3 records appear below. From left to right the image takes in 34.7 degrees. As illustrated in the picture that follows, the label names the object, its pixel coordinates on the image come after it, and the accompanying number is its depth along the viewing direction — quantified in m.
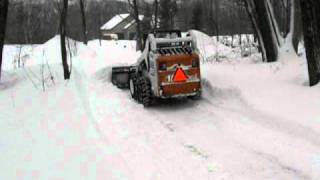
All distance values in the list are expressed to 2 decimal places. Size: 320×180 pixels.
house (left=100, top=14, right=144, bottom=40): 90.62
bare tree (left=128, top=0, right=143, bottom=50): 33.17
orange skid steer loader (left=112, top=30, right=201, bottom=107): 12.98
